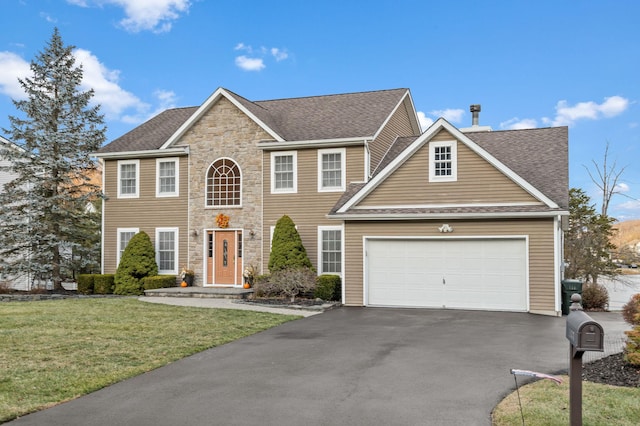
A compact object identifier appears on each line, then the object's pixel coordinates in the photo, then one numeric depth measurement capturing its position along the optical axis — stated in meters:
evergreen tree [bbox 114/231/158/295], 21.89
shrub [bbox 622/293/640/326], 9.35
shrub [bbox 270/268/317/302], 18.11
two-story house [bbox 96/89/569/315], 16.25
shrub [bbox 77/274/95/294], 22.94
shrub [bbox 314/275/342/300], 18.67
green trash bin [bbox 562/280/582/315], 16.22
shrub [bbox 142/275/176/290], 21.38
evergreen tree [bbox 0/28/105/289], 24.50
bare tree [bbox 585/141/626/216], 33.34
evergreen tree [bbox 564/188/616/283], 27.28
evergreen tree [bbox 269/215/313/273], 19.55
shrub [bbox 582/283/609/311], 17.98
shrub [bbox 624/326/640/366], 8.30
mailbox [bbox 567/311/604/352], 4.86
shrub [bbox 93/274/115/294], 22.53
